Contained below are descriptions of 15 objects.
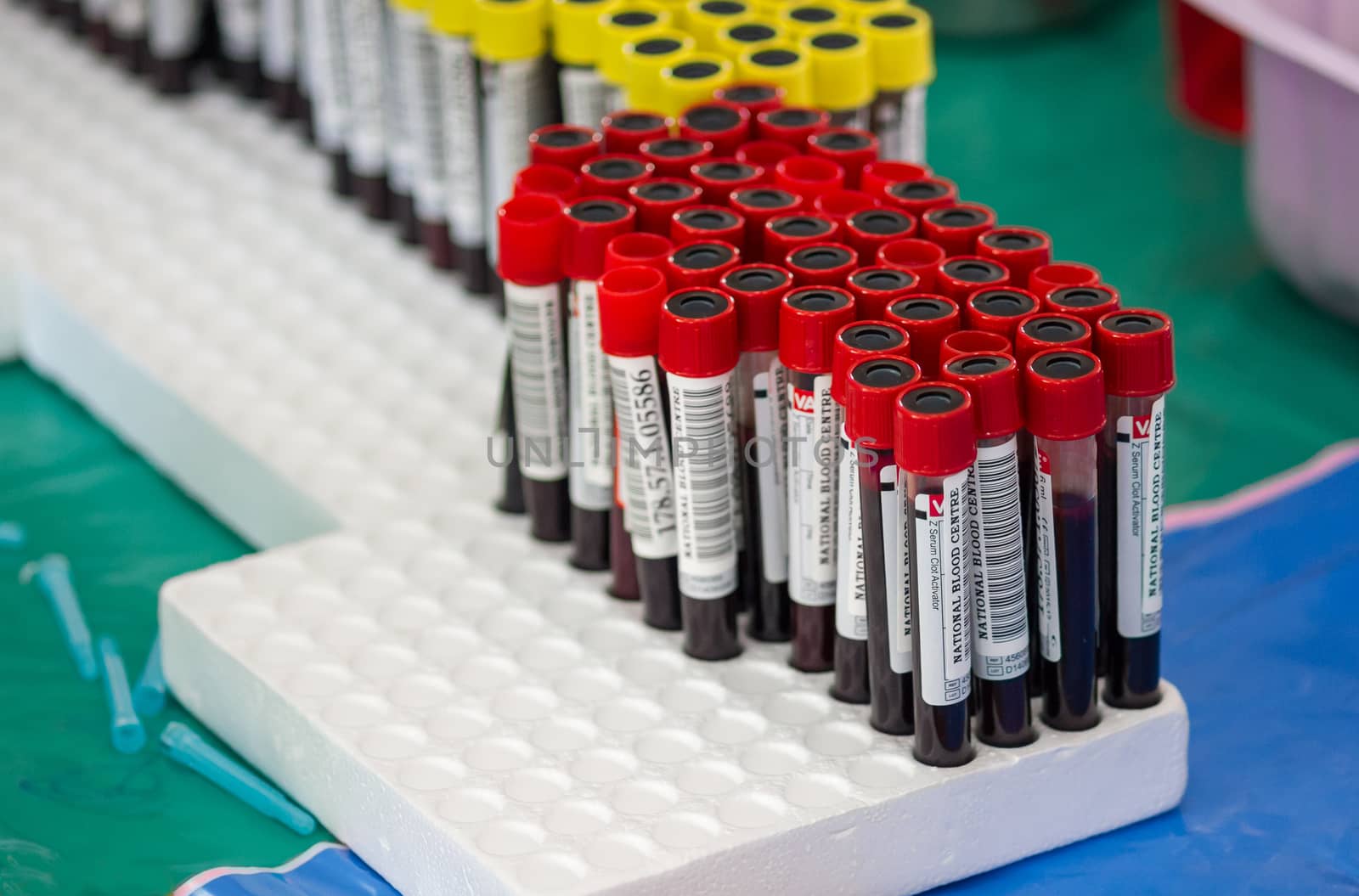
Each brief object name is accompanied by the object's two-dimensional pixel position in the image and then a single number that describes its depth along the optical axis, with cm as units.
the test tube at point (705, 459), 81
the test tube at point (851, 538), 79
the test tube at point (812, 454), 80
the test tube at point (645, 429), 82
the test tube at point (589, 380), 84
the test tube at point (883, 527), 78
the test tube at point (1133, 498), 79
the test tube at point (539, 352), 85
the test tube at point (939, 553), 77
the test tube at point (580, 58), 92
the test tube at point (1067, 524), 78
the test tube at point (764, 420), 82
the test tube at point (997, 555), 78
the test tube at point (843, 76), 91
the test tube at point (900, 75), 92
